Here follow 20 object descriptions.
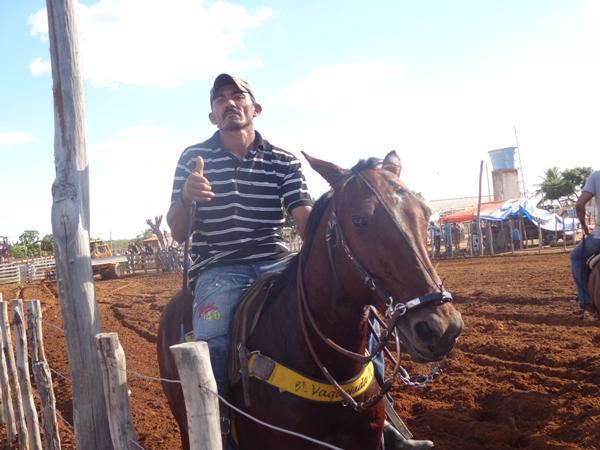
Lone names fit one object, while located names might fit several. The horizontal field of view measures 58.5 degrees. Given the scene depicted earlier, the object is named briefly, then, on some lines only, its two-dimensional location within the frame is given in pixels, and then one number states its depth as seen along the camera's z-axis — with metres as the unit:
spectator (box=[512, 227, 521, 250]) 30.19
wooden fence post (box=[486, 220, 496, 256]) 28.98
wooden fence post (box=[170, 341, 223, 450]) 2.15
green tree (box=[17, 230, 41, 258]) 61.49
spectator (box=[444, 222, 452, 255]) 31.01
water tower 50.25
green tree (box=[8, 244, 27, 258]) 60.23
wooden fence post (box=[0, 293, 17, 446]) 6.22
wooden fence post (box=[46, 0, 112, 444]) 3.47
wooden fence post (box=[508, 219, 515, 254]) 28.81
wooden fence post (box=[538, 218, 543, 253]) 27.29
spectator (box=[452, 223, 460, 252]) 32.25
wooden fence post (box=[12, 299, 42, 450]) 5.55
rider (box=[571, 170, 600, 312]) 6.49
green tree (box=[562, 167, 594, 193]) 49.22
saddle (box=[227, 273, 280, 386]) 3.00
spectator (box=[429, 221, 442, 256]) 30.79
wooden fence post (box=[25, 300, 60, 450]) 4.90
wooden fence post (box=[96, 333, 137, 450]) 2.89
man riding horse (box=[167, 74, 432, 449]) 3.34
